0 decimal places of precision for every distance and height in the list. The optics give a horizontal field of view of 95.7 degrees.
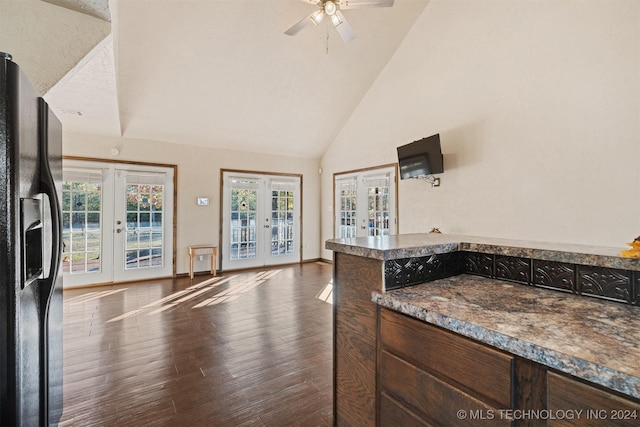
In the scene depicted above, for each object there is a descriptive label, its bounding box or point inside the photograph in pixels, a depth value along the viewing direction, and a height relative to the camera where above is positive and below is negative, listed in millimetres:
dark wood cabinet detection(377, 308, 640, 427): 711 -530
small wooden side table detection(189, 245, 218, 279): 5441 -695
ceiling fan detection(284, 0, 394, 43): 2830 +2060
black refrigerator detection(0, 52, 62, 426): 1018 -135
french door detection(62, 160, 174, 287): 4727 -88
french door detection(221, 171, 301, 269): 6090 -92
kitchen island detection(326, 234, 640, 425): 772 -362
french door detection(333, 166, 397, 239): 5312 +245
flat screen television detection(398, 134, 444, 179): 4094 +839
